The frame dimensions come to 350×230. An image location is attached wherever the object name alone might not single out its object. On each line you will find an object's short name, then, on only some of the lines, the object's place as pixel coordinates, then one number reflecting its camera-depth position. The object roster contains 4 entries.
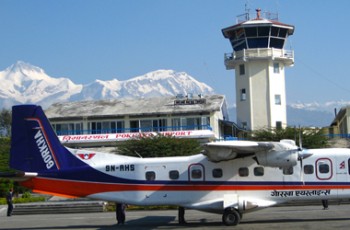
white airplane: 20.64
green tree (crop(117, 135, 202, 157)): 44.28
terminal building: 60.09
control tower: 63.75
